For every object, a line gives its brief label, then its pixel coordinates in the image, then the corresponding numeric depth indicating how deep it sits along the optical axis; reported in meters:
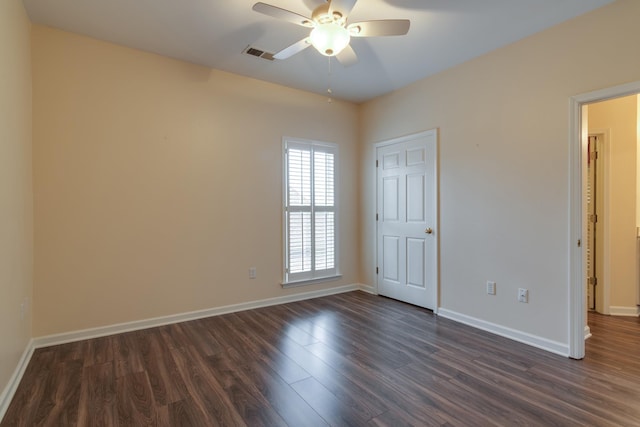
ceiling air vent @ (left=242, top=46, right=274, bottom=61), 3.19
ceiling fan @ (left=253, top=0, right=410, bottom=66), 2.10
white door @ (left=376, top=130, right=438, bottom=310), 3.84
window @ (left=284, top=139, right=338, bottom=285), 4.23
